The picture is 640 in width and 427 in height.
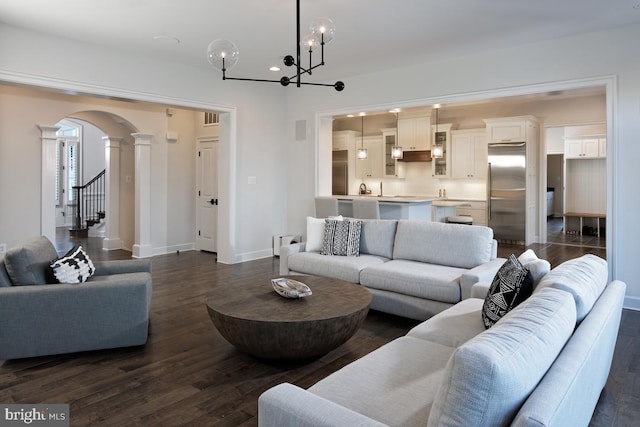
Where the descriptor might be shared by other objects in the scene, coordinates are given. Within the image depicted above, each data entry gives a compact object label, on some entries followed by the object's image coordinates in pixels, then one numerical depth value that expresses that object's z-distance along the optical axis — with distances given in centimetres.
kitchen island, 653
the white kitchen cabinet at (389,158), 1008
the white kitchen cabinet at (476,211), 900
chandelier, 347
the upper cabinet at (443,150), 934
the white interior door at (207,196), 779
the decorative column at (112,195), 794
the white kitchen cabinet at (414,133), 952
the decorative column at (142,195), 733
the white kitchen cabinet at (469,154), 903
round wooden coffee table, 275
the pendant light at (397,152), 946
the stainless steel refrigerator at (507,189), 840
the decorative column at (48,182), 645
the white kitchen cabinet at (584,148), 1008
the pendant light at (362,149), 990
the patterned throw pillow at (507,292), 230
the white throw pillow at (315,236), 503
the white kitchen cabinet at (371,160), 1040
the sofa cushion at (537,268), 246
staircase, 1091
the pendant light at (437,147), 903
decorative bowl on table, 317
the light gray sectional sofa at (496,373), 118
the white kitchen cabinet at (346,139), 1063
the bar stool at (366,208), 623
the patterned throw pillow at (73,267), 323
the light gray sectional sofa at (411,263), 374
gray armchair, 297
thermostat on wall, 768
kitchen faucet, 1065
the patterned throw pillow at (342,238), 476
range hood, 947
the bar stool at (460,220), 824
